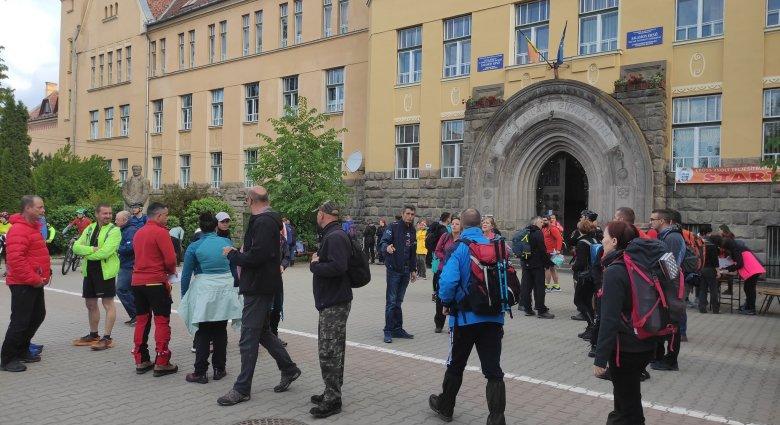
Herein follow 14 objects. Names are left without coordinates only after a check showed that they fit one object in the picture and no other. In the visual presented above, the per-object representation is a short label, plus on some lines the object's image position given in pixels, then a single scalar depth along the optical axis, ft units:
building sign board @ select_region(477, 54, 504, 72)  71.51
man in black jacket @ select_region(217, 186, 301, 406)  20.06
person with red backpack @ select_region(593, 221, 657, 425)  15.03
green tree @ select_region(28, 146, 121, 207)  92.32
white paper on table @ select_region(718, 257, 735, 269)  43.93
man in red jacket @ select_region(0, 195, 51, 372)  24.31
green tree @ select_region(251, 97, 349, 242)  78.74
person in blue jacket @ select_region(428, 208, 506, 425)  17.85
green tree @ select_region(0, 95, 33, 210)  94.43
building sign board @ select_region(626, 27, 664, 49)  60.49
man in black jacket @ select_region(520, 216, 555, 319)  38.47
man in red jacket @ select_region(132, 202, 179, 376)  23.70
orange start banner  54.48
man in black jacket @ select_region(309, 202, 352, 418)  19.36
